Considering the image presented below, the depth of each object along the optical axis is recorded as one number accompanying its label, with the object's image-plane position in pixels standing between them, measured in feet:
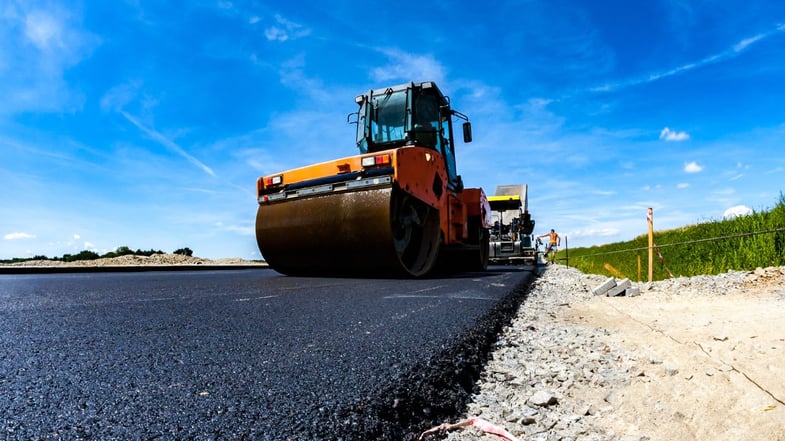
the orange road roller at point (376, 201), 17.49
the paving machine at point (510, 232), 47.16
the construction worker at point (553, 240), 66.39
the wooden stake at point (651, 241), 24.24
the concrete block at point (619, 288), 18.04
